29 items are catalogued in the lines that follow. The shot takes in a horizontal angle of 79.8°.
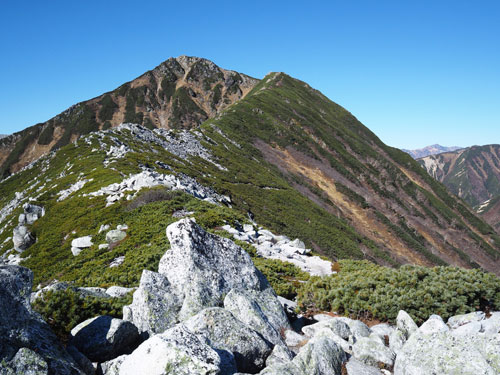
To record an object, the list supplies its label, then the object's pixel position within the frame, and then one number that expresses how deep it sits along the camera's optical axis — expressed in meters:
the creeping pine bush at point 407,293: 11.34
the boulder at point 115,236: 21.84
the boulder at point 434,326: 8.92
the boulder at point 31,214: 31.42
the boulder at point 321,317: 11.74
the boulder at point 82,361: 6.08
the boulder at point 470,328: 8.72
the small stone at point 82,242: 22.72
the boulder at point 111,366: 6.11
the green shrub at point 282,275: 14.25
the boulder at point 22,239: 27.33
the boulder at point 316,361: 6.28
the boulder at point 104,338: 6.84
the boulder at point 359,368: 7.32
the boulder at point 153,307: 8.12
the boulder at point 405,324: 9.12
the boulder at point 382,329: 9.91
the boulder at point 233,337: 7.04
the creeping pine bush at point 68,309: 7.64
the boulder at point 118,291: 10.96
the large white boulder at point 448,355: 6.05
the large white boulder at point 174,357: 5.17
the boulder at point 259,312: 8.32
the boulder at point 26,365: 4.80
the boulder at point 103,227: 23.67
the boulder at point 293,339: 8.84
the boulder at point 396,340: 8.33
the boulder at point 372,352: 7.94
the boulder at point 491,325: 8.50
